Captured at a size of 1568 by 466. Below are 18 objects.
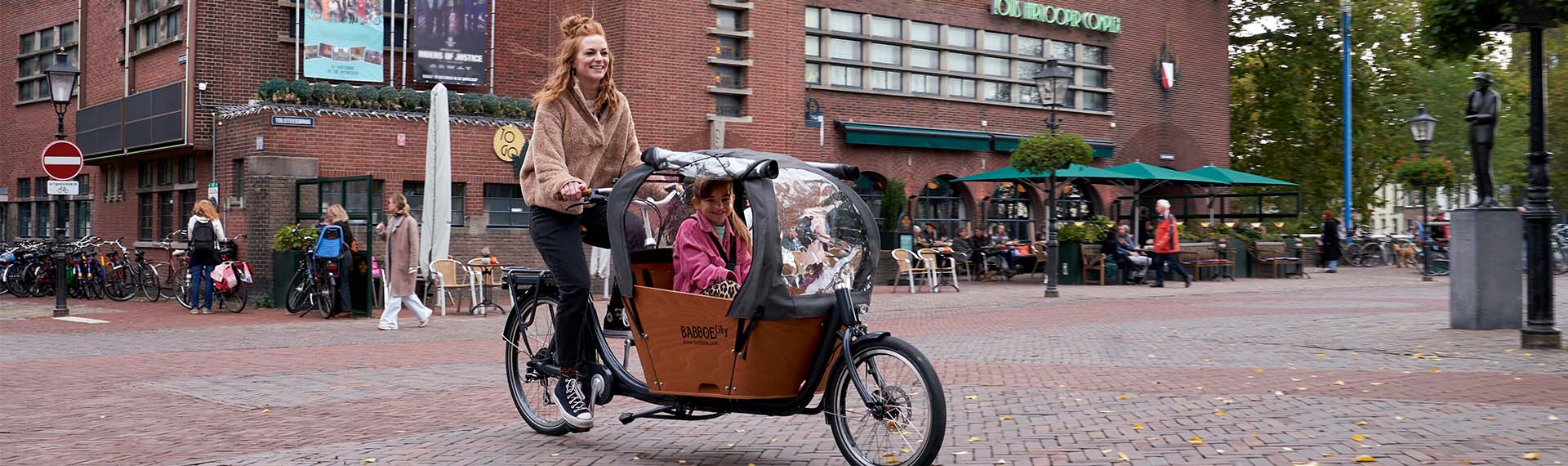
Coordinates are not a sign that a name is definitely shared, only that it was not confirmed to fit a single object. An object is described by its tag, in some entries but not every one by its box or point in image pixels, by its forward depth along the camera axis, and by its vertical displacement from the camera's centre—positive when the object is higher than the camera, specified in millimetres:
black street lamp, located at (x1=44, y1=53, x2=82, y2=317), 18562 +2025
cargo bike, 5012 -350
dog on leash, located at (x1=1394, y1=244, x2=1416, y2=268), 33656 -286
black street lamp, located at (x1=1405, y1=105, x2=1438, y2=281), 27016 +2349
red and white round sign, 17453 +943
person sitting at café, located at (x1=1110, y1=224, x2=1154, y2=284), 23984 -313
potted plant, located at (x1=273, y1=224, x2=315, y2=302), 17922 -187
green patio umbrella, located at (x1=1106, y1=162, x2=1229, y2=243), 26427 +1303
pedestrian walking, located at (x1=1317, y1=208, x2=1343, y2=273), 30703 +2
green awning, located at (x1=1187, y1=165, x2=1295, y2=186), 28109 +1366
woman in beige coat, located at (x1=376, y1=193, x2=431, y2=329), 14977 -256
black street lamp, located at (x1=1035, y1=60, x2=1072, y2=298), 21328 +2473
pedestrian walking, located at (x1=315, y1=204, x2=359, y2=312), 16875 -121
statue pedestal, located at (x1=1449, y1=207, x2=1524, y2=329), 11539 -192
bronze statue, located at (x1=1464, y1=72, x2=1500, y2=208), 11211 +1058
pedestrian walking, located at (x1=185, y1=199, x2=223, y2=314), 18000 -132
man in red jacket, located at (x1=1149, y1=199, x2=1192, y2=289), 23062 +64
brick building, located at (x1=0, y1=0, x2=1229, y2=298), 21062 +2776
